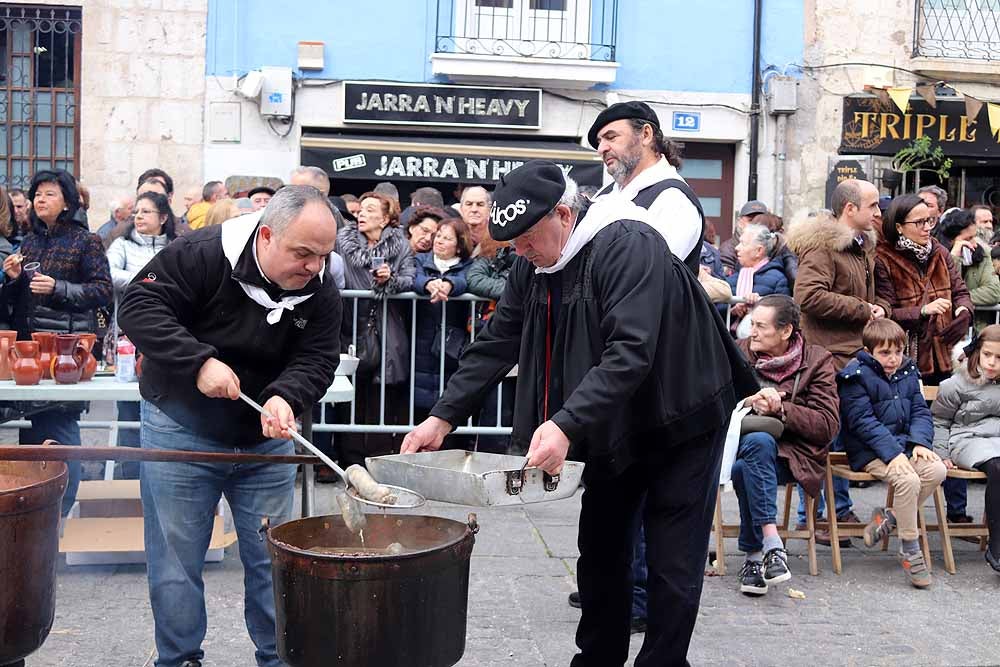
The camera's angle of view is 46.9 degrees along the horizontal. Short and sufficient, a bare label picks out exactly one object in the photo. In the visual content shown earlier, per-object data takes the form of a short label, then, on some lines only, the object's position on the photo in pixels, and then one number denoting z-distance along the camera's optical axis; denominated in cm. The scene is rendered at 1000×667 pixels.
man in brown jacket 636
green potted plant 1298
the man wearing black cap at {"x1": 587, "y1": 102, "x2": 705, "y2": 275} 453
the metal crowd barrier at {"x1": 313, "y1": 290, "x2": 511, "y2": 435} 712
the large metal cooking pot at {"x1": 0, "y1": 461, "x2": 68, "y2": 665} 327
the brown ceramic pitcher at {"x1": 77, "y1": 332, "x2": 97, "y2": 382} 537
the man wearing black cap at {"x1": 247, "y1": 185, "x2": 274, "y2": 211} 714
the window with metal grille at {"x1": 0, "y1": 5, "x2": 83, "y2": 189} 1209
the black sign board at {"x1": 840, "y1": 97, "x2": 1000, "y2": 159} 1319
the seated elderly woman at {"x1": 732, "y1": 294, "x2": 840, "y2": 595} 553
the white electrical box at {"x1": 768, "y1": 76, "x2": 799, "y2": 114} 1302
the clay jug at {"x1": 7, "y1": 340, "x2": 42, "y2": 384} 520
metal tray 312
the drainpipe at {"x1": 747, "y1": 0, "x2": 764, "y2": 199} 1316
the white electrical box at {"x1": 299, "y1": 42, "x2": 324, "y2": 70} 1254
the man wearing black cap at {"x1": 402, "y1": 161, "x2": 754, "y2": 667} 345
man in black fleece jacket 352
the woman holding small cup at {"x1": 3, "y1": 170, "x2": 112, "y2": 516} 645
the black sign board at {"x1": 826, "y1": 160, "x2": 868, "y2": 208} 1309
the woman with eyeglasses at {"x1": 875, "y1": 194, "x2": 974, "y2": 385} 703
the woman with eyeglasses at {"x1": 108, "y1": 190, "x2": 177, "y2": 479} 684
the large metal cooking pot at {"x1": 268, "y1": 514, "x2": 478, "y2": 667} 304
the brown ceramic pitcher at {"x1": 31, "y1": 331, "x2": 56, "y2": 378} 530
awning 1237
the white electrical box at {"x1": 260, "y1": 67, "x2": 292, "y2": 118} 1234
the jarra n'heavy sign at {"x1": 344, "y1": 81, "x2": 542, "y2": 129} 1273
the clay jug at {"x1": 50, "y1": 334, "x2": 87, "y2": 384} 524
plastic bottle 534
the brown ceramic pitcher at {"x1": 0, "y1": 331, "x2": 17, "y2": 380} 536
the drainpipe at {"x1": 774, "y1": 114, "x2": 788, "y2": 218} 1317
